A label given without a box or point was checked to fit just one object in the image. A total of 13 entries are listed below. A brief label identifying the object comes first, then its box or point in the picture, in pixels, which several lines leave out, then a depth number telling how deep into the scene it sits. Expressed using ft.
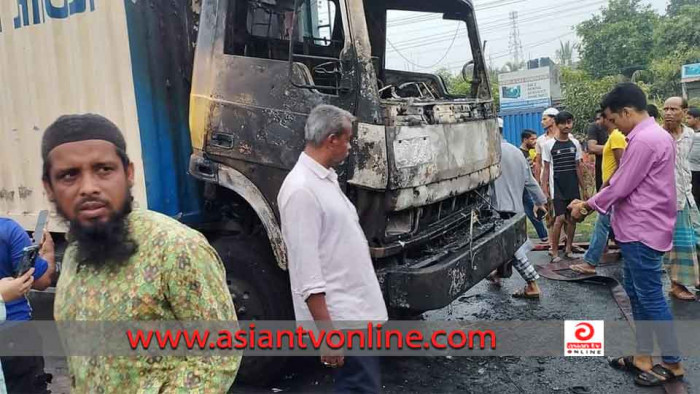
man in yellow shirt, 15.05
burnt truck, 10.13
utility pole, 181.39
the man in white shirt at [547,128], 21.63
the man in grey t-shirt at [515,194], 15.43
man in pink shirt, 10.37
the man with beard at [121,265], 4.33
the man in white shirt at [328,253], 7.37
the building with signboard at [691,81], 67.42
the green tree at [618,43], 112.78
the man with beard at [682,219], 14.58
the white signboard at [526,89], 69.00
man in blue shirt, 8.11
